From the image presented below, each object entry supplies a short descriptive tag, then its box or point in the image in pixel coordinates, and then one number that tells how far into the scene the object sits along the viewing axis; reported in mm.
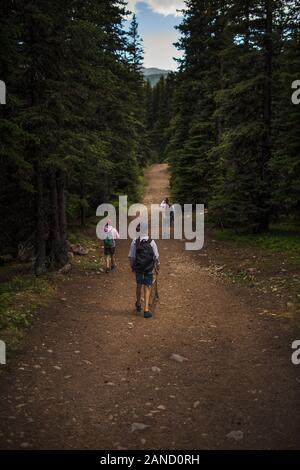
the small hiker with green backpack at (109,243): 15027
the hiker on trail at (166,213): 26312
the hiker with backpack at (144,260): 10328
